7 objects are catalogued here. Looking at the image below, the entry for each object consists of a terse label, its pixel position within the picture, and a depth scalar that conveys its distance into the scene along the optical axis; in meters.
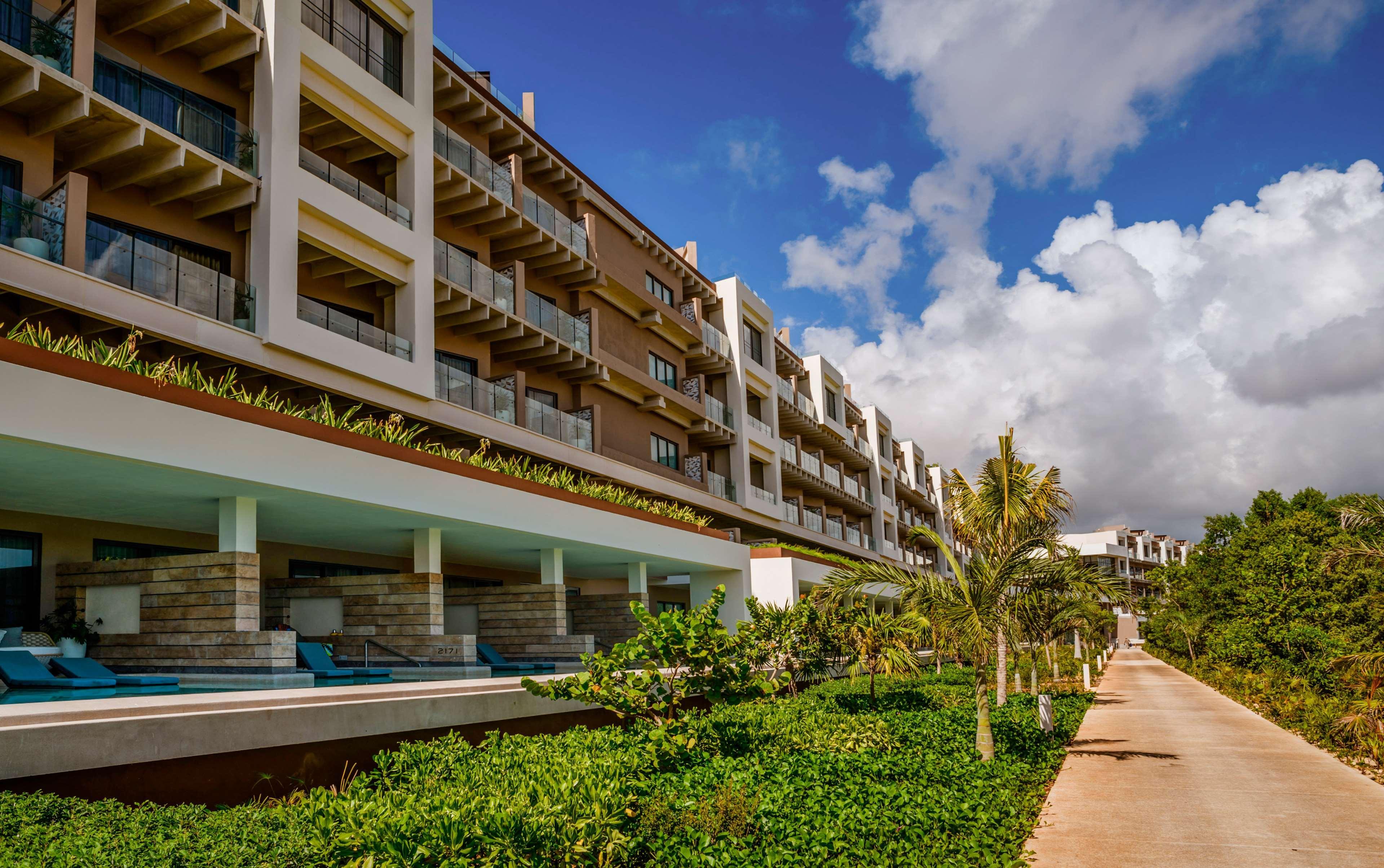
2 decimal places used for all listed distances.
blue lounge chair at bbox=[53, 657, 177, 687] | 11.46
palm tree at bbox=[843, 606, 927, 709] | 19.66
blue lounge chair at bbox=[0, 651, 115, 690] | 10.63
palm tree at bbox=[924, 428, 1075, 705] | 17.38
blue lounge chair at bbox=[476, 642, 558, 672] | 17.77
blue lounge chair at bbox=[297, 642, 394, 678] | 14.48
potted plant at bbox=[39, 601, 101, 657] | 13.23
